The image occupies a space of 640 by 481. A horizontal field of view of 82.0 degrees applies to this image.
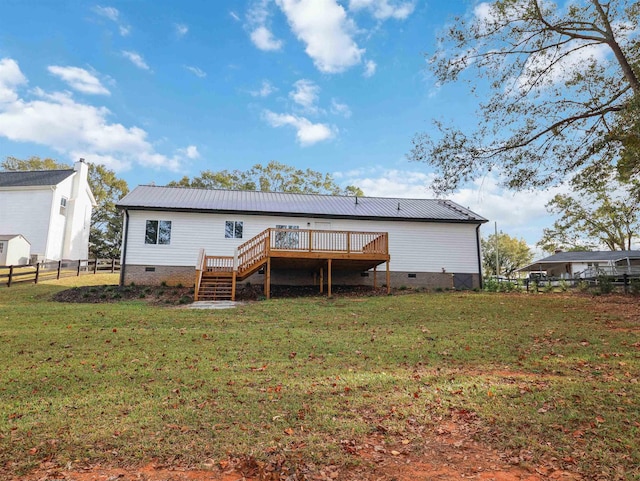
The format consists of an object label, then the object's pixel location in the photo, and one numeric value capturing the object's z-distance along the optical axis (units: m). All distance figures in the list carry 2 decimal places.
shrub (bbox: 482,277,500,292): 17.95
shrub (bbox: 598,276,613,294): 15.60
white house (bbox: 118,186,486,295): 15.25
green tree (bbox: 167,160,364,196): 37.41
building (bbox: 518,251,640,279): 34.03
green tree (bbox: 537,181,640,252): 34.12
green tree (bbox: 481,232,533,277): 57.12
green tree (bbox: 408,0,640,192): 10.19
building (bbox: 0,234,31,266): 22.02
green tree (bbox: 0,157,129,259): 37.03
